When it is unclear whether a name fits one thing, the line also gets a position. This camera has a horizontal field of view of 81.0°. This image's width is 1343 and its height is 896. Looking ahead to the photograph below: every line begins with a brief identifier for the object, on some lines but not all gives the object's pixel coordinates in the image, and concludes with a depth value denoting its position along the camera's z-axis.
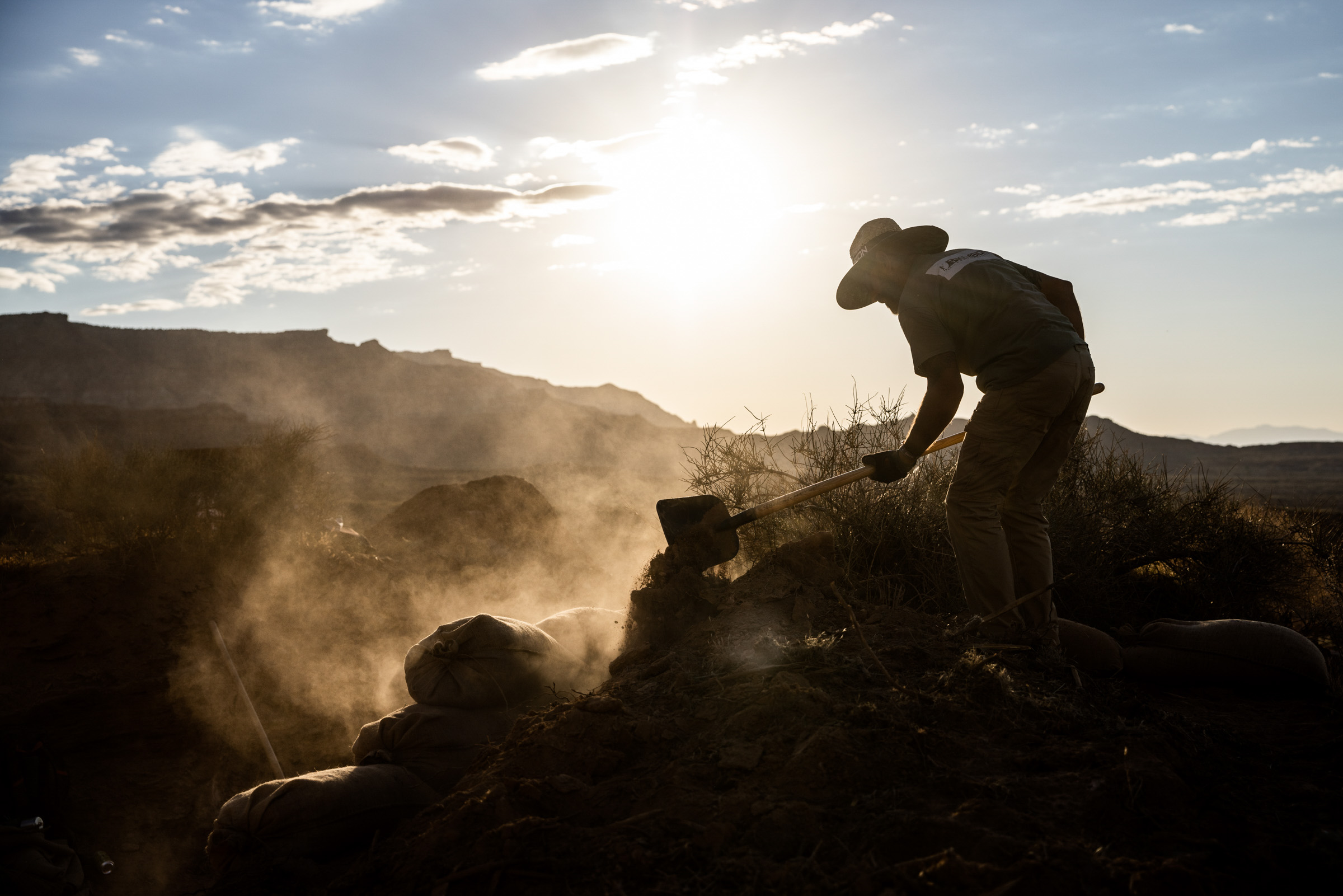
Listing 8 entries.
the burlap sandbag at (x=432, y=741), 3.53
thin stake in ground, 4.23
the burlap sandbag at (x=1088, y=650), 3.51
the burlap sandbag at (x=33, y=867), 3.63
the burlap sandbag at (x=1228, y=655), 3.27
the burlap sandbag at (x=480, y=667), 3.73
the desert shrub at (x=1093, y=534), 4.67
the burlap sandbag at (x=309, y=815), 3.02
